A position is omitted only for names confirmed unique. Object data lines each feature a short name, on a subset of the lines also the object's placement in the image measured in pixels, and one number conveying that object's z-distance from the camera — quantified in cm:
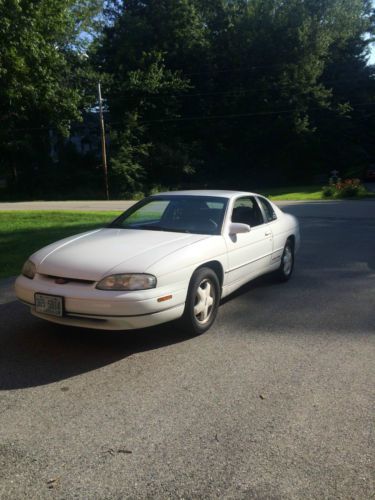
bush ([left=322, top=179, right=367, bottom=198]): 2622
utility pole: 3482
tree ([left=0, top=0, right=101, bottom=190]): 2003
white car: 425
